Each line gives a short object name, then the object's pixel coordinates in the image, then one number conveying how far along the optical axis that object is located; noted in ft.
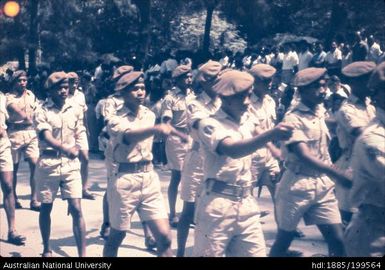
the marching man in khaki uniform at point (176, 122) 29.32
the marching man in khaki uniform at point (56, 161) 23.50
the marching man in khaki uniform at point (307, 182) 19.81
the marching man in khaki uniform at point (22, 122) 32.48
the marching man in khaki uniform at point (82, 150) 32.42
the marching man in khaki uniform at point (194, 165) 23.95
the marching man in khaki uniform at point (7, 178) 27.02
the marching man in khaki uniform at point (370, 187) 16.01
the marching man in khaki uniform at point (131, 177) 20.24
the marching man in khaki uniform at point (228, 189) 17.34
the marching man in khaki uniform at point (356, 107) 21.09
